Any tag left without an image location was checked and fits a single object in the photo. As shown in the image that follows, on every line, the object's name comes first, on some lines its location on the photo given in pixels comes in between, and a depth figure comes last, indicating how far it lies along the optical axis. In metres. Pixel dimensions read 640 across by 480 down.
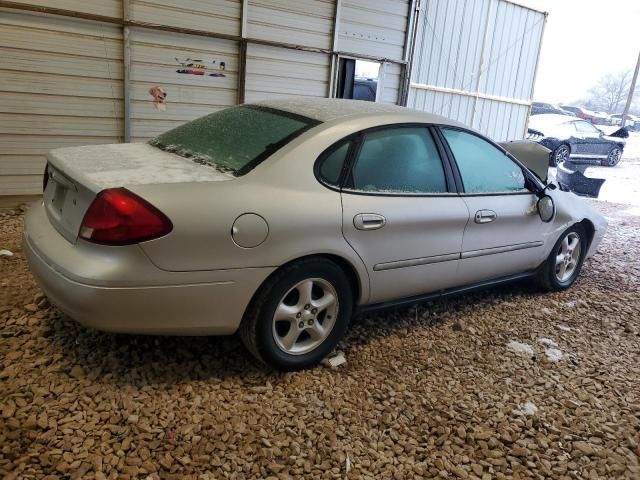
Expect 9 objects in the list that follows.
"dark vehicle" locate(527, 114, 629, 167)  15.27
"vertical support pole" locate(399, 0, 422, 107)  9.05
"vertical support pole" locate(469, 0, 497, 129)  10.79
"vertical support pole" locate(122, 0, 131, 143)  6.31
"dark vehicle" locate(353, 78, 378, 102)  8.75
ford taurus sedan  2.39
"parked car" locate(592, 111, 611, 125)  22.52
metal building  6.00
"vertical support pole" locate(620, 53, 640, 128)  20.59
